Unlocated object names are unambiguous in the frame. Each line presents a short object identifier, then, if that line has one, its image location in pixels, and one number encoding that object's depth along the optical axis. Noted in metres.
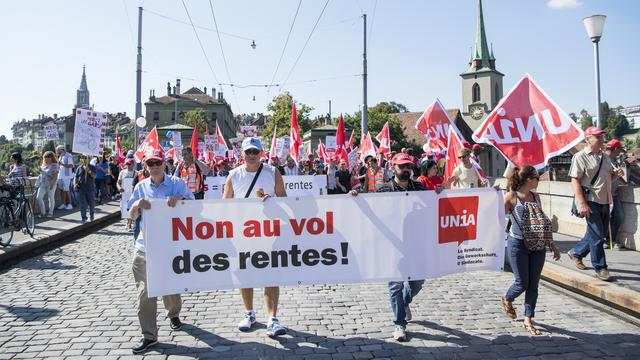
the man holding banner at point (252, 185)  5.07
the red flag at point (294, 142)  19.89
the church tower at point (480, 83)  94.25
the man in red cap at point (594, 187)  6.36
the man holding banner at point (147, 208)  4.64
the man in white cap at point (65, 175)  15.53
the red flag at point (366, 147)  19.52
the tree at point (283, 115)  68.56
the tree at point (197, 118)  85.12
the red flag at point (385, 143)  19.31
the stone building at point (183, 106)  111.38
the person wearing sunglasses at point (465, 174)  8.59
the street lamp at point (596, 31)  10.01
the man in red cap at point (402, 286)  4.81
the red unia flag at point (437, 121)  11.97
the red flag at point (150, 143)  15.23
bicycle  9.34
